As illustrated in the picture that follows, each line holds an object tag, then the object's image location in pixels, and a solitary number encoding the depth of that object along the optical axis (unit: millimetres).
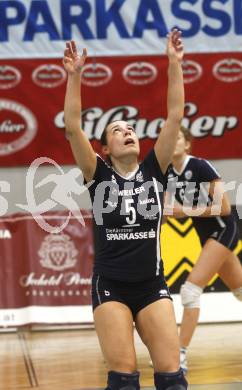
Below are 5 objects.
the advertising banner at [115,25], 19344
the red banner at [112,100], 19484
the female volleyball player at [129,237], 8812
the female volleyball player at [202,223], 13273
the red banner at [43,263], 17516
